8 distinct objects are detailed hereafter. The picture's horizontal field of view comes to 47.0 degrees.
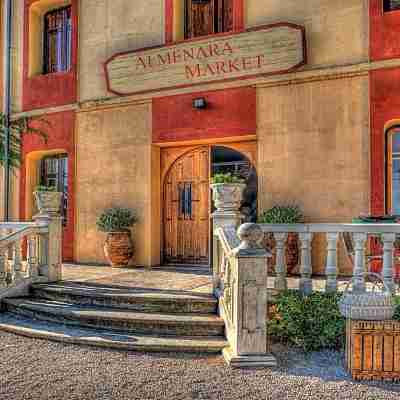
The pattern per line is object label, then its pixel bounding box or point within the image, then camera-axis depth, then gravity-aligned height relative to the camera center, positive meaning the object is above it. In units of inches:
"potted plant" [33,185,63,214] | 278.7 +3.6
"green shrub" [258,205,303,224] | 288.3 -5.9
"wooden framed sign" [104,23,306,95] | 304.0 +104.4
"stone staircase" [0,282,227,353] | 195.9 -52.8
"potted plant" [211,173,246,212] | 229.0 +5.4
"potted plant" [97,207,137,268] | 343.0 -22.6
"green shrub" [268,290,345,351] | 186.1 -48.4
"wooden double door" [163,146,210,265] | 340.5 -2.4
